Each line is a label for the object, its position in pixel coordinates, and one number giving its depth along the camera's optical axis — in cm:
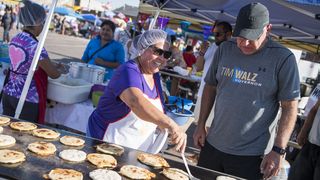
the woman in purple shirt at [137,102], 201
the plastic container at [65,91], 330
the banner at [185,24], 1287
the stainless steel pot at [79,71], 376
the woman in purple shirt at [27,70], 302
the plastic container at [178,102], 380
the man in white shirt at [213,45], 461
